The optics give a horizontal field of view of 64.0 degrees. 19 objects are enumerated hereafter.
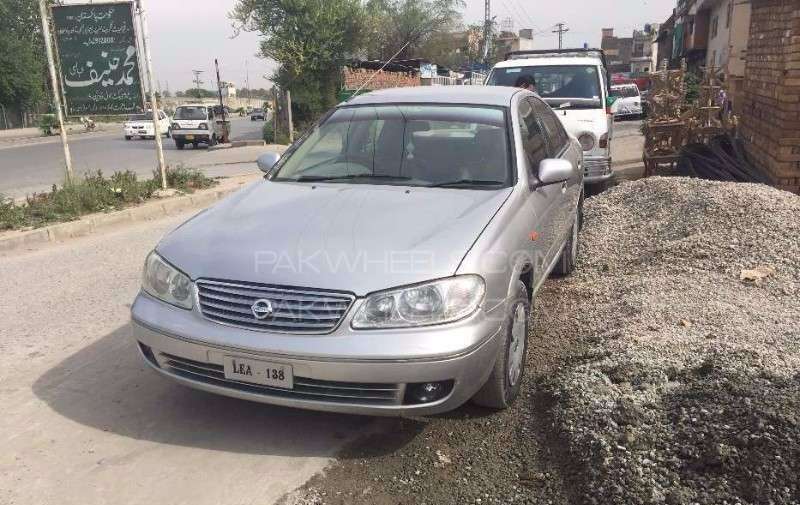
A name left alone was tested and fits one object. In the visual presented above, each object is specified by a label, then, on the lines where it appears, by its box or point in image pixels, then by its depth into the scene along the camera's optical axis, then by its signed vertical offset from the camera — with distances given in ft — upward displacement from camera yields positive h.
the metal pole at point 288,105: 76.25 -2.07
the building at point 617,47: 300.40 +13.52
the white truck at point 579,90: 28.48 -0.54
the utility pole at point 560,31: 286.66 +20.64
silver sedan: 8.79 -2.82
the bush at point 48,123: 109.09 -4.71
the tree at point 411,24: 159.74 +14.73
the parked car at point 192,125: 81.54 -4.33
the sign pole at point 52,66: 28.23 +1.25
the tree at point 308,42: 85.66 +5.83
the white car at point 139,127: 96.58 -5.17
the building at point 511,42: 246.06 +15.59
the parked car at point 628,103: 87.86 -3.55
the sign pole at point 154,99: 31.68 -0.36
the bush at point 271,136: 80.84 -5.97
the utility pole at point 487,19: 167.22 +15.83
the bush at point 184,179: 34.81 -4.79
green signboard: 31.04 +1.68
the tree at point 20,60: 125.70 +6.91
